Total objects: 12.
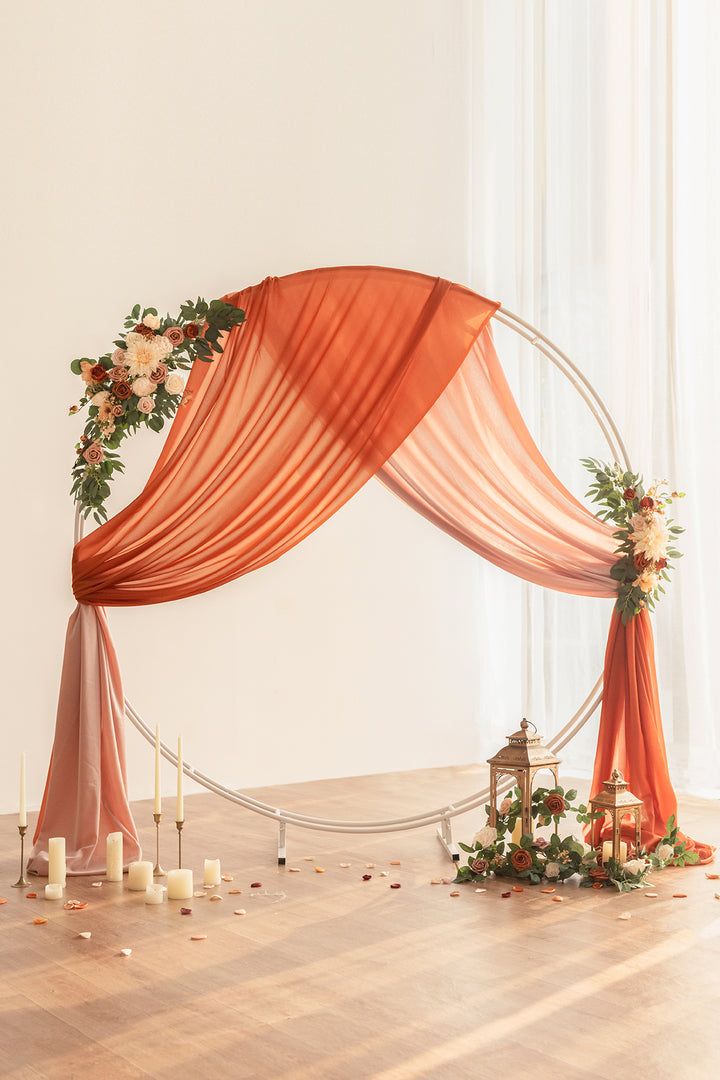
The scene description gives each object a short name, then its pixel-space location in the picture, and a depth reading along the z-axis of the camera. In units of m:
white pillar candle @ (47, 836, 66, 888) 3.86
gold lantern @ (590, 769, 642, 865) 3.92
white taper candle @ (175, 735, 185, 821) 3.82
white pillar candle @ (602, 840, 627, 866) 3.95
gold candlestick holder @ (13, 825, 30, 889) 3.93
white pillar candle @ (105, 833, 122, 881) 3.98
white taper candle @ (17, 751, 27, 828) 3.81
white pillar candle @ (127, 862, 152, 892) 3.86
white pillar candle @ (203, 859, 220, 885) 3.90
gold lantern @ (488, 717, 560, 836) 4.00
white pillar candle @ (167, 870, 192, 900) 3.74
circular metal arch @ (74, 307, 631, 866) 4.25
